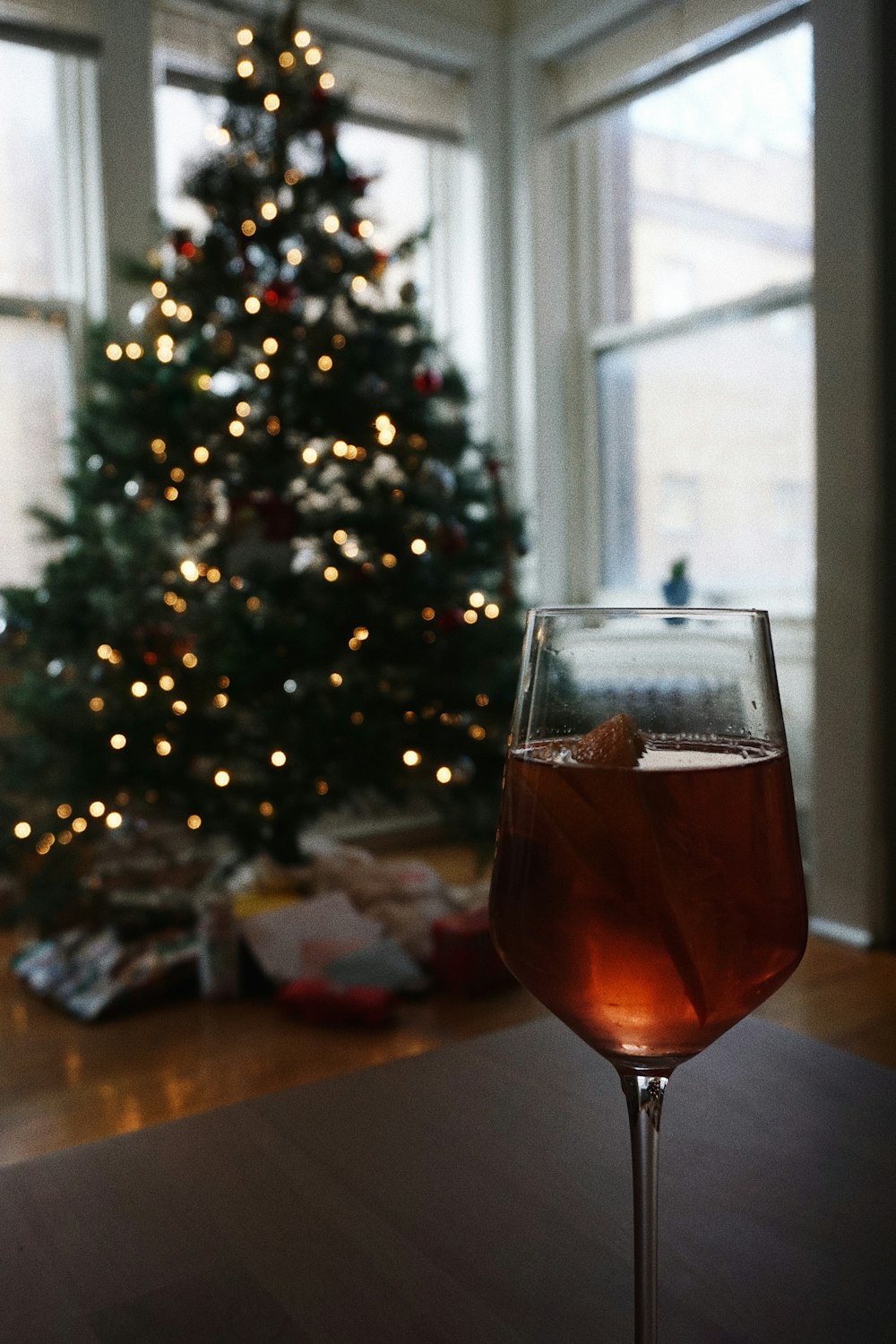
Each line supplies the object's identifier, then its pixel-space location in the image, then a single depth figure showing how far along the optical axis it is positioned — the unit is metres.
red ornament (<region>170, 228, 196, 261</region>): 2.78
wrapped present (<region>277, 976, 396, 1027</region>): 2.36
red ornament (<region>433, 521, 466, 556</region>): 2.87
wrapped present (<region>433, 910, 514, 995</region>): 2.52
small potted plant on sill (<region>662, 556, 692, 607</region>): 3.52
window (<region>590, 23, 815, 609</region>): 3.35
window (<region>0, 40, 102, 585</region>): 3.35
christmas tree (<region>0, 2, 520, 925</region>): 2.68
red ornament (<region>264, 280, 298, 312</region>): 2.76
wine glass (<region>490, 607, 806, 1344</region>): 0.35
